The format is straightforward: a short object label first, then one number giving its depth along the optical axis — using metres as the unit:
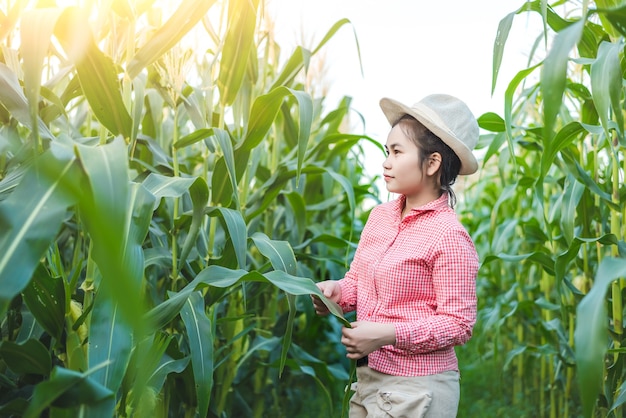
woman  1.55
